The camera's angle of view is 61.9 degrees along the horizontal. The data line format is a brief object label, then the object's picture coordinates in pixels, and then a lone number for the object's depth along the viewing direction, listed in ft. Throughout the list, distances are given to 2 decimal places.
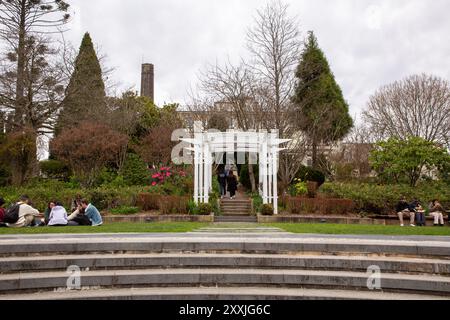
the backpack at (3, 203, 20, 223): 35.60
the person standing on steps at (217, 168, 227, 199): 67.00
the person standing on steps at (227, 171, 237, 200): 65.00
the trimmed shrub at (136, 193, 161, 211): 55.72
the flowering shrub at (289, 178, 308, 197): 63.62
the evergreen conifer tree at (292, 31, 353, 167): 88.02
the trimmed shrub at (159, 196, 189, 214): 53.26
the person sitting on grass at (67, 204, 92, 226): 39.17
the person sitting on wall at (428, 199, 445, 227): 48.73
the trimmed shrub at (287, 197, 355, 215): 54.49
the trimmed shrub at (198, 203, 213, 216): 52.08
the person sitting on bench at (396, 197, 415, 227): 50.34
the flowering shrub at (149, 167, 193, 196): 67.21
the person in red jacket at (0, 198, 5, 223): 36.07
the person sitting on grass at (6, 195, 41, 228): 36.14
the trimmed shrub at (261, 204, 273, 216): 52.49
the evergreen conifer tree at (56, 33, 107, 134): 79.00
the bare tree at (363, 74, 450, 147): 97.09
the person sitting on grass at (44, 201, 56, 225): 40.02
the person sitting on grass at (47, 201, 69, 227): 37.22
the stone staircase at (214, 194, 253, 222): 52.80
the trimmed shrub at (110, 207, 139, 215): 53.98
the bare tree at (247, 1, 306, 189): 74.08
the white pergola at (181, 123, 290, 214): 55.88
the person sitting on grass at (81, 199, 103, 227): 39.42
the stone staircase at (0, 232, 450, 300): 17.34
